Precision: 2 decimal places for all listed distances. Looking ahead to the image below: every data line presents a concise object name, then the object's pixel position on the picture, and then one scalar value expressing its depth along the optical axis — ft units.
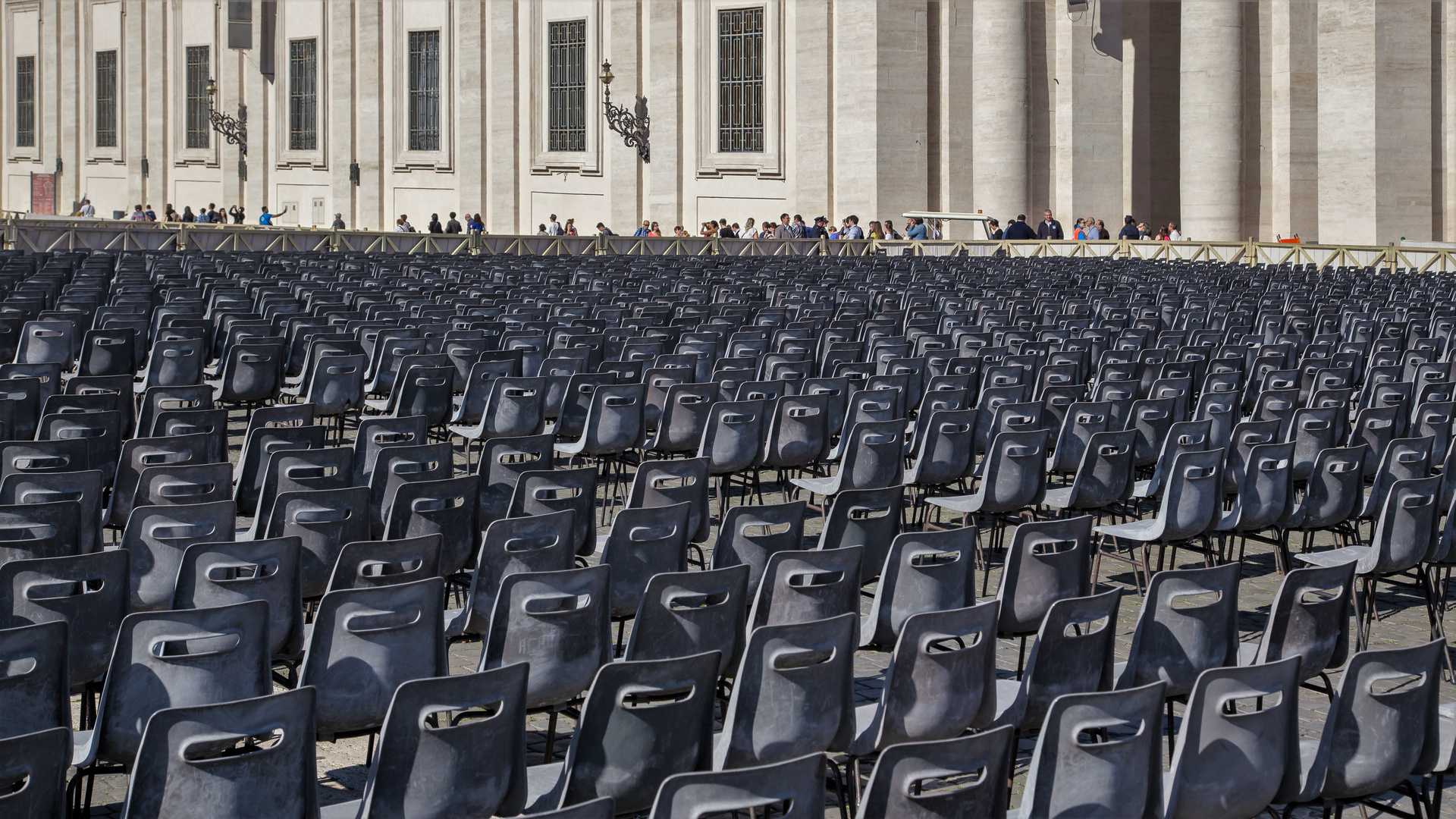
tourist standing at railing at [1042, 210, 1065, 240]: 127.95
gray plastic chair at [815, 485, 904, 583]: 24.90
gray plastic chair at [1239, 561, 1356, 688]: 19.80
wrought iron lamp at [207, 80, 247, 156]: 210.18
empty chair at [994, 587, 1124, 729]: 18.60
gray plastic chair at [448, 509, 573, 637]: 21.88
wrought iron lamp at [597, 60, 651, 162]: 160.35
